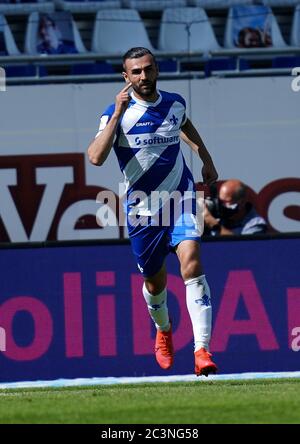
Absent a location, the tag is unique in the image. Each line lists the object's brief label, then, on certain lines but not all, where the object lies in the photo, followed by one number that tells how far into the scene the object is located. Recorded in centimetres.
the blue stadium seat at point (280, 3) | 1693
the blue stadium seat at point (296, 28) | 1684
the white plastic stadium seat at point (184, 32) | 1612
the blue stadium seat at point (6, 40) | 1545
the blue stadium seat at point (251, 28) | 1633
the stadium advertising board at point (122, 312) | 1130
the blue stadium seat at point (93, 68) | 1427
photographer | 1202
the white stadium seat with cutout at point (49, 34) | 1569
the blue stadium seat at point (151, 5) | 1648
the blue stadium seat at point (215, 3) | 1653
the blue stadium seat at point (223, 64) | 1426
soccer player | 872
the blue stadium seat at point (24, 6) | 1587
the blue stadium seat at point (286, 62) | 1453
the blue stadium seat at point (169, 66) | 1420
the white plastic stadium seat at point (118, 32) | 1606
